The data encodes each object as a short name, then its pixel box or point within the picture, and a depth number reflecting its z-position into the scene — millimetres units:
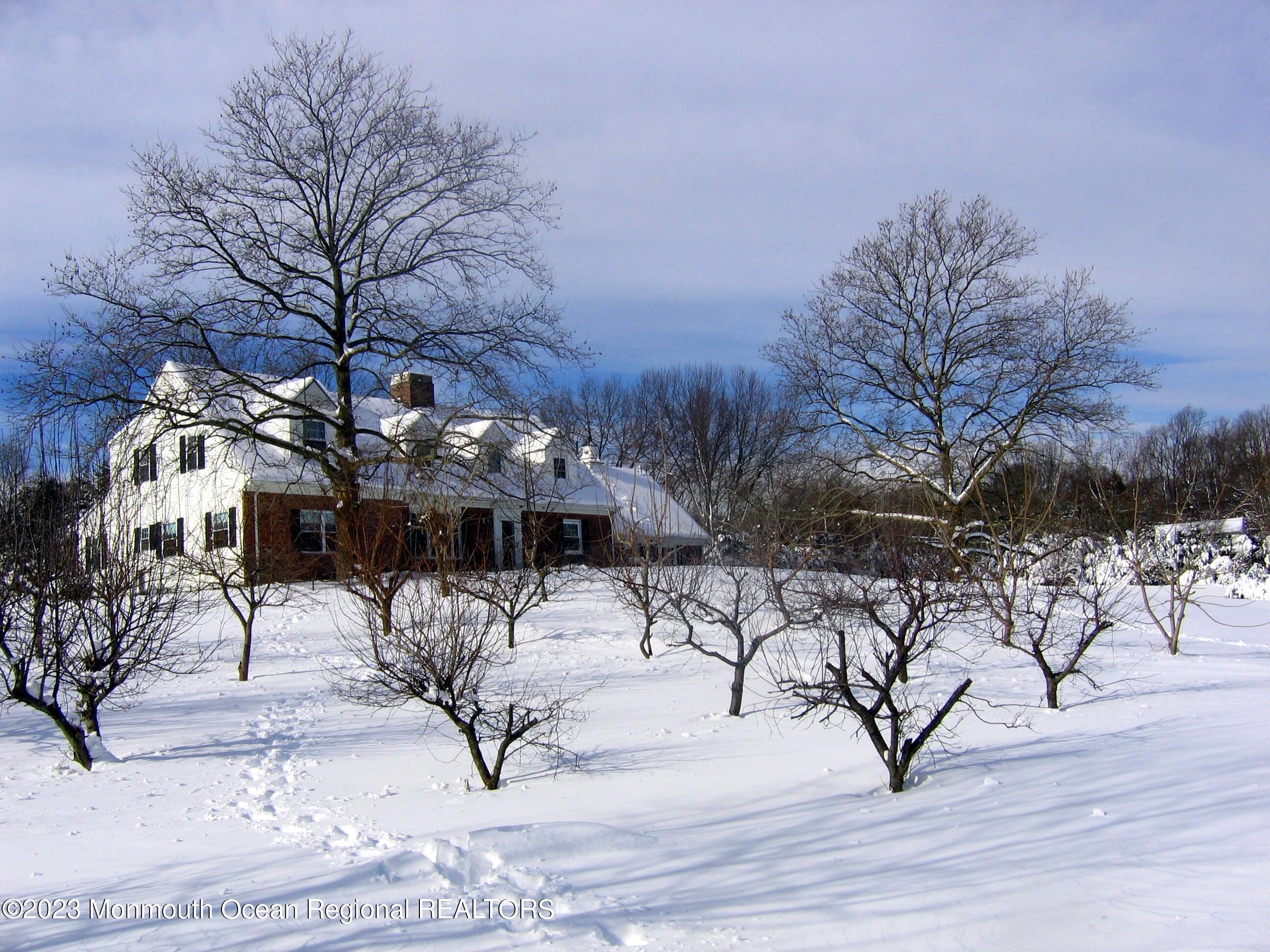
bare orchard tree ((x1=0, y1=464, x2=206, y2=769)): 9312
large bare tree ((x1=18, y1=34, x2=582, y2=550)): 19500
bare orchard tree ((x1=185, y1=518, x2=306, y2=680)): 14680
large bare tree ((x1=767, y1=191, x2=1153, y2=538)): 26297
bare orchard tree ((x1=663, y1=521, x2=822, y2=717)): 12016
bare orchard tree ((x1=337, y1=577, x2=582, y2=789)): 8633
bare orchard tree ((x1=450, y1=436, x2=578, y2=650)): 15758
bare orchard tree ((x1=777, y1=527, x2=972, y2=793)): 7734
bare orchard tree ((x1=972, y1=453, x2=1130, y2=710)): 11891
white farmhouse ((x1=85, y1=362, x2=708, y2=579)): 15016
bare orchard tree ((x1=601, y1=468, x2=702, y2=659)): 15211
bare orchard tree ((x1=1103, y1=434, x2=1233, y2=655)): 16609
